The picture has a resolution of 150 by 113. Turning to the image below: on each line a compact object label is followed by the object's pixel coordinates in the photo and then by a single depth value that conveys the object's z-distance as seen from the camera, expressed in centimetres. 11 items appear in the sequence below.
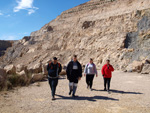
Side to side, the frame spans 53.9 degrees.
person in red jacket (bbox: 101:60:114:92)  663
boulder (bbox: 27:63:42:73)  1209
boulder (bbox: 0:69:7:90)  701
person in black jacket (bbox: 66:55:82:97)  581
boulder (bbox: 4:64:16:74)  930
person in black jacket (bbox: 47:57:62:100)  557
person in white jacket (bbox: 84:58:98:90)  693
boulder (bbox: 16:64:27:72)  1128
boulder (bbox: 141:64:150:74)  1294
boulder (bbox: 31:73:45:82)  934
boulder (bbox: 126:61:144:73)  1396
